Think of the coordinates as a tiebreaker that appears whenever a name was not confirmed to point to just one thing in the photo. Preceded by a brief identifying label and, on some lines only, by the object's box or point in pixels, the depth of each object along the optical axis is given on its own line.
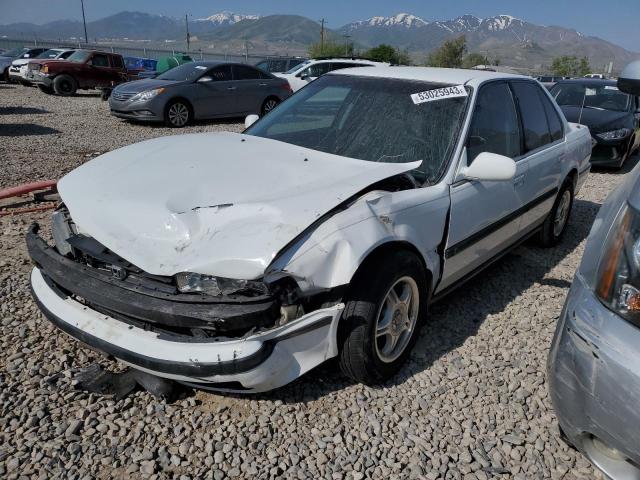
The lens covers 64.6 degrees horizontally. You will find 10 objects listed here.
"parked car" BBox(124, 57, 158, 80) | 23.12
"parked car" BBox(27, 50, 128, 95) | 16.11
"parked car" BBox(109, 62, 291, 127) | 10.70
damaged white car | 2.06
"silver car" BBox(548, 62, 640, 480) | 1.62
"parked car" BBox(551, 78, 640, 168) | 8.23
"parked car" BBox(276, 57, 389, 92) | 14.40
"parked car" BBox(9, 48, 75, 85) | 17.50
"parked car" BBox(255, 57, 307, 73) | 17.98
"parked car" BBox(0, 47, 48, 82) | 19.68
